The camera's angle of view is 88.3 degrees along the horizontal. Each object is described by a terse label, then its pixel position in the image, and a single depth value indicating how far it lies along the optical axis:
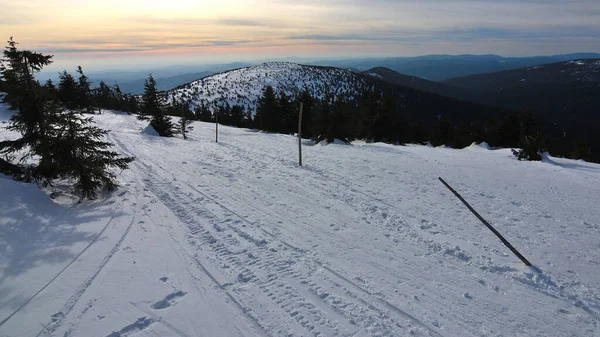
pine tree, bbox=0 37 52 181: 9.64
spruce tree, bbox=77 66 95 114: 52.94
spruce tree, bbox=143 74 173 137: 35.72
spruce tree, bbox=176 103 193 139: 35.37
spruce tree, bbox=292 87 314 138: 51.31
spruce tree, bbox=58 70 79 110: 50.12
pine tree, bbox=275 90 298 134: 54.09
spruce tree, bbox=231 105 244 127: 74.91
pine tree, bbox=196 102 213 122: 87.44
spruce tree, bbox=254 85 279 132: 52.78
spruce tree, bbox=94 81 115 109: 74.82
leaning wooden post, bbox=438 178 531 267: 6.02
